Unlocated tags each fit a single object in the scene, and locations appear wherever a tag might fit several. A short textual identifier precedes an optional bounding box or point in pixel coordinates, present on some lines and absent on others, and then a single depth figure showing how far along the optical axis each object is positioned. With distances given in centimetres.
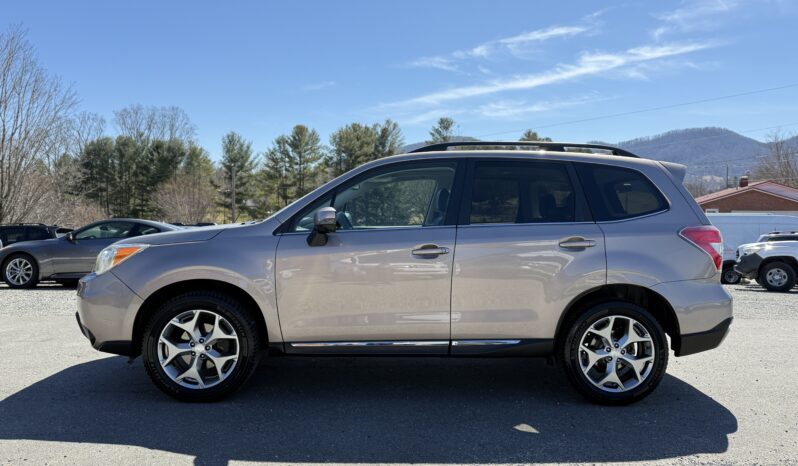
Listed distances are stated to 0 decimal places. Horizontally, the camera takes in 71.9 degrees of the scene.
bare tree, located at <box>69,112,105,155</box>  5362
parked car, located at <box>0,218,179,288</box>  1168
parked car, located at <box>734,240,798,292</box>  1426
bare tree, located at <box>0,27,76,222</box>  2445
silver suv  405
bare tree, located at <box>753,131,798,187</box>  5644
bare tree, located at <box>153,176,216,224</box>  5638
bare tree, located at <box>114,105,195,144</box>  6869
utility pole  6344
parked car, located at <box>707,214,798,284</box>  2002
